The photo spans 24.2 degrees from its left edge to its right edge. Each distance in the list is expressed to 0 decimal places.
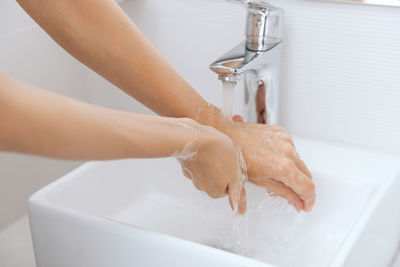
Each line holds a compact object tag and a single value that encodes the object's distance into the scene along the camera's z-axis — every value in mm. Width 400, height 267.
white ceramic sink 1044
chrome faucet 1124
